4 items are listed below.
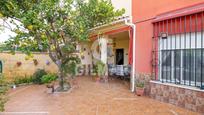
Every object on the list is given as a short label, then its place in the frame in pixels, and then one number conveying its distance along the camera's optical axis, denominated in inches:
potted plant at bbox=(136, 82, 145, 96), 239.3
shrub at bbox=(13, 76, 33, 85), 357.8
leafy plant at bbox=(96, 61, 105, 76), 354.4
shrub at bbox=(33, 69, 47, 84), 374.1
